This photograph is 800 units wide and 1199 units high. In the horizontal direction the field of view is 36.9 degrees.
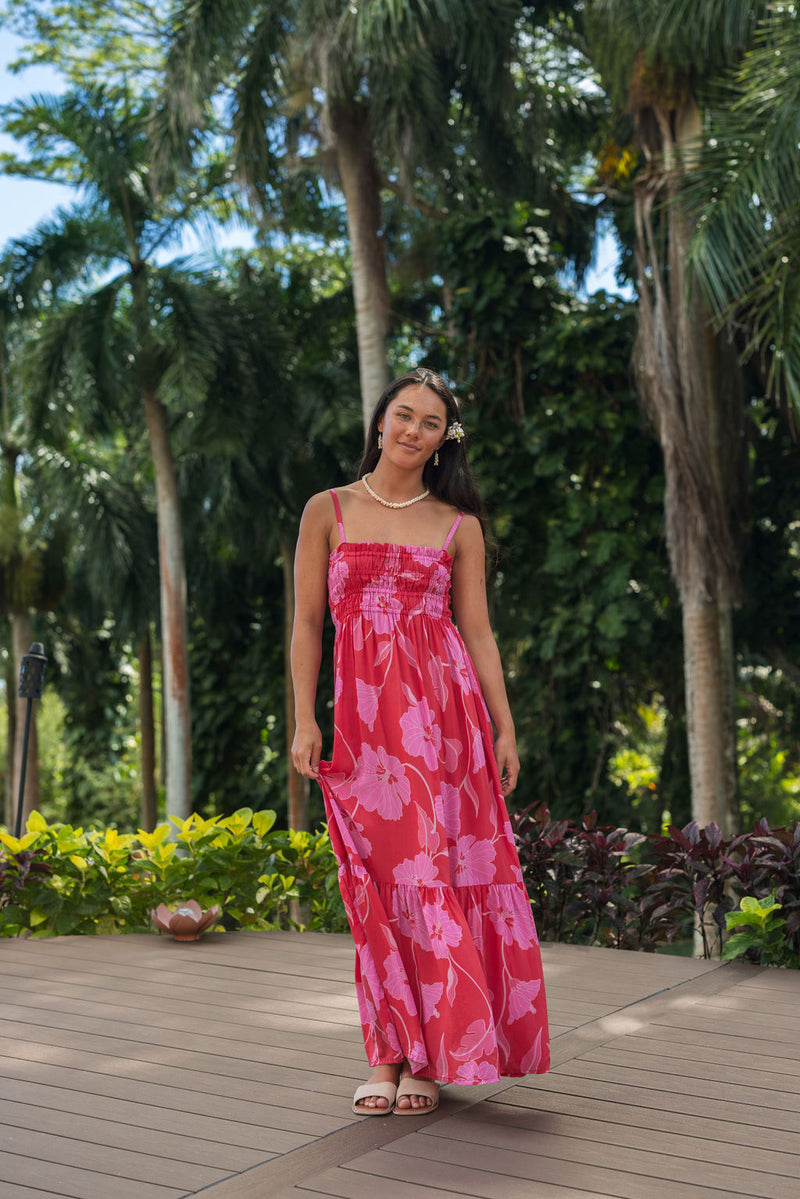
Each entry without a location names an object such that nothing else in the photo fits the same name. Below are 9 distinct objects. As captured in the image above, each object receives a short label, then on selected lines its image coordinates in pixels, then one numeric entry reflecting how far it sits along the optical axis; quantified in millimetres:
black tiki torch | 5852
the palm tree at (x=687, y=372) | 8148
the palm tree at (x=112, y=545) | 14148
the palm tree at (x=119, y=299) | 11734
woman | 2539
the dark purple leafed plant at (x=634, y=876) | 4234
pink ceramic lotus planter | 4426
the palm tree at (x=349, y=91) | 9336
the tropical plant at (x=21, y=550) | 14055
